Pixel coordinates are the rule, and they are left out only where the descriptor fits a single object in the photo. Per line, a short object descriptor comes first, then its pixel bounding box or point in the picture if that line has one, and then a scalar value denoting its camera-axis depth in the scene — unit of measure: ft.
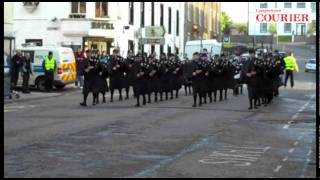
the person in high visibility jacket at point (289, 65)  105.09
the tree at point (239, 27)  285.88
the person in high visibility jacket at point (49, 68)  86.43
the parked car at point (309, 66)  184.73
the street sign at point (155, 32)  125.90
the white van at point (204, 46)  137.69
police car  90.27
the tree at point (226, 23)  335.63
